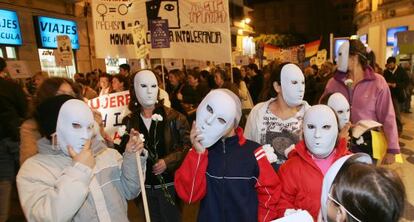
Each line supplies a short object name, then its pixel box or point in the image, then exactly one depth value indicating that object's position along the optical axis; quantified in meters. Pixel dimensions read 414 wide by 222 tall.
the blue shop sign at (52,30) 12.87
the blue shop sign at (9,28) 11.11
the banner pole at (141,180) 2.25
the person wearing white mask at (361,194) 1.34
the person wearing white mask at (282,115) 2.91
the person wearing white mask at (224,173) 2.22
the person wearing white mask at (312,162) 2.23
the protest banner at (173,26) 5.74
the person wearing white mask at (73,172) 1.82
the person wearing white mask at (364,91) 3.45
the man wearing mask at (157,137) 3.20
